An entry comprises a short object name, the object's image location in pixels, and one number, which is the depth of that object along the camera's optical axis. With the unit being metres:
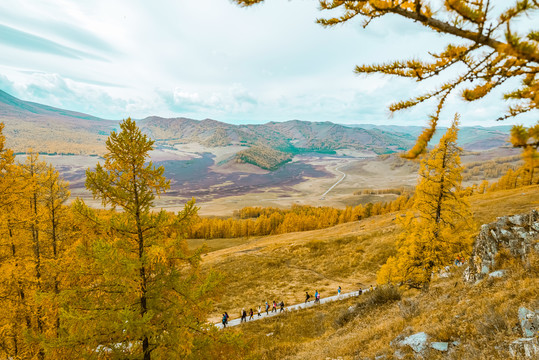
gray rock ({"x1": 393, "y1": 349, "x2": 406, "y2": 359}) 9.12
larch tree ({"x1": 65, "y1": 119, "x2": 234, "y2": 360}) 7.21
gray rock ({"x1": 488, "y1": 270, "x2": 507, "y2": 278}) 11.84
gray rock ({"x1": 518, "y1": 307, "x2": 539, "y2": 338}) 7.05
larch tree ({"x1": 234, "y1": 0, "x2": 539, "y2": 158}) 2.45
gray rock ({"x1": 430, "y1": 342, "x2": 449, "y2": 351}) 8.48
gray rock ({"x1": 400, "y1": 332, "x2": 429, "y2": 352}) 8.95
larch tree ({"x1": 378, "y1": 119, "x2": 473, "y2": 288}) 16.98
